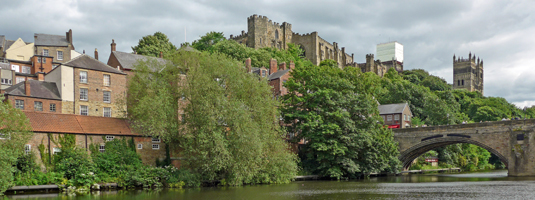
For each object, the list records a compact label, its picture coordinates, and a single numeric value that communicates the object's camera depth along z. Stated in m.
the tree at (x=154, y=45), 74.34
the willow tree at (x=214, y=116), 36.47
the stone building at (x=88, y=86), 46.94
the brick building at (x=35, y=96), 44.72
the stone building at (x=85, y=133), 36.75
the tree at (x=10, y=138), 29.75
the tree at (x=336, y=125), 45.69
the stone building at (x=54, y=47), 67.50
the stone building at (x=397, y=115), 64.88
